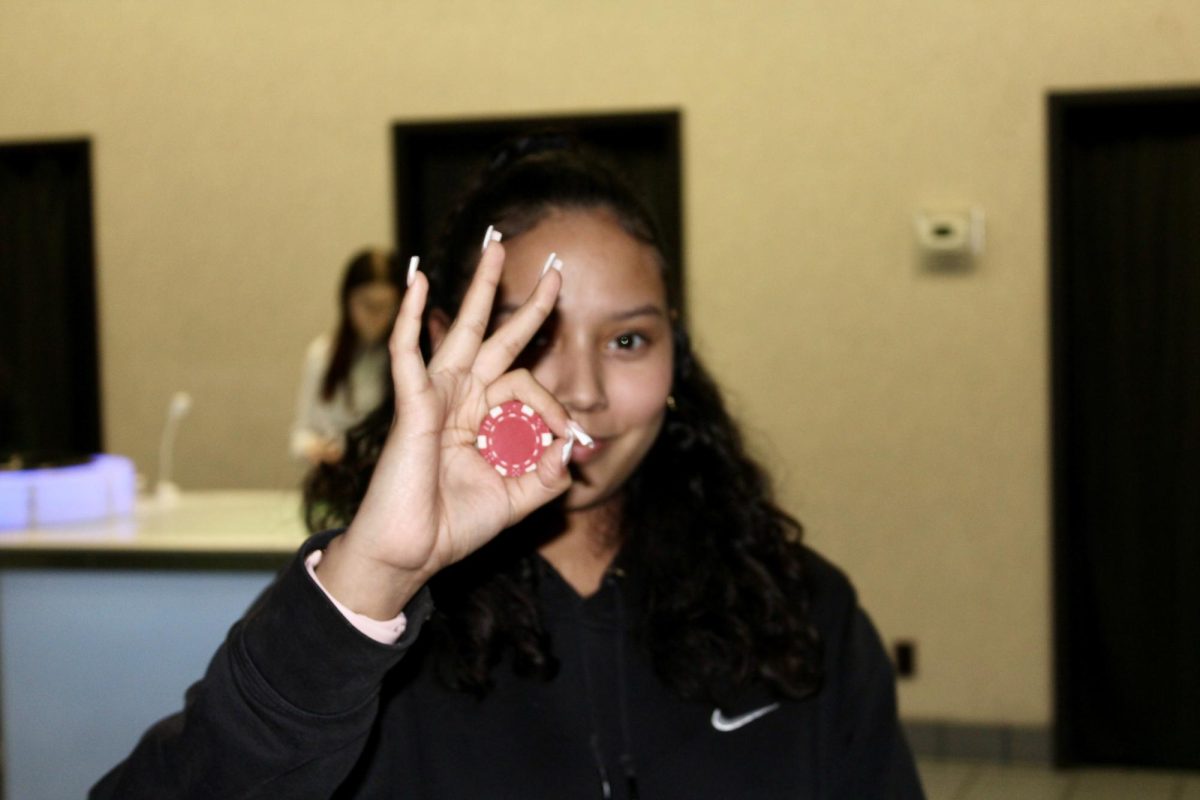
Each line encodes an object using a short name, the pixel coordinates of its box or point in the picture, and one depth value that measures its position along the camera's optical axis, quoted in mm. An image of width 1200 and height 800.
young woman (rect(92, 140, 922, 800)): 1036
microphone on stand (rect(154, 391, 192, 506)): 5088
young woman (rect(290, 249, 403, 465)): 4527
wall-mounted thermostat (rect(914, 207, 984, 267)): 4441
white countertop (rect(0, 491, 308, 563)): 3248
